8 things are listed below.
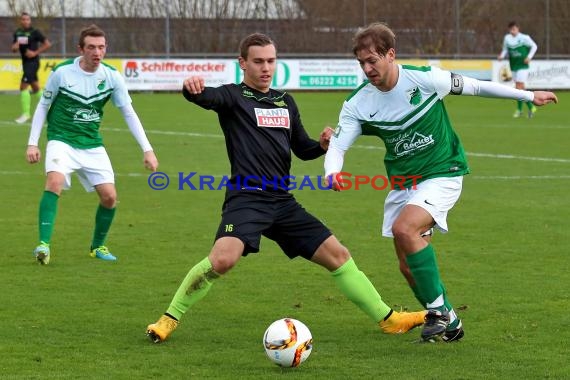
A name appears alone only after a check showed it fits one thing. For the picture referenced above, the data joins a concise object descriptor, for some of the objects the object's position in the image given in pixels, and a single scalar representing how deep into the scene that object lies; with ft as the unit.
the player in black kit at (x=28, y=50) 149.99
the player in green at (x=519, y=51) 170.91
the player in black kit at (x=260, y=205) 40.29
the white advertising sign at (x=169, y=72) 224.94
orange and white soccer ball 36.58
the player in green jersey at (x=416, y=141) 39.81
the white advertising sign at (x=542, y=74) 232.32
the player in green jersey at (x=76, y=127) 57.62
